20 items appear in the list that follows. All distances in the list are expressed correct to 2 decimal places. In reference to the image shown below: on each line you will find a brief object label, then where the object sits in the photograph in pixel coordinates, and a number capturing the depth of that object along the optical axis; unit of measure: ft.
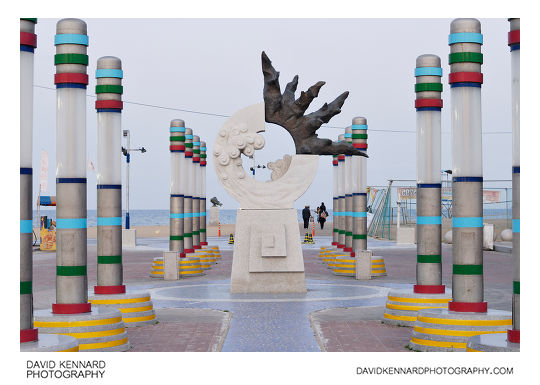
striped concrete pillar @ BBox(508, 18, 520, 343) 29.14
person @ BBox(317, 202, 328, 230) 190.49
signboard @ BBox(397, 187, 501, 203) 131.44
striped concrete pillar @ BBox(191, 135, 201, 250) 96.57
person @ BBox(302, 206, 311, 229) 186.91
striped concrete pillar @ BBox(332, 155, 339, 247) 102.94
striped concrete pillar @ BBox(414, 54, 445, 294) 48.37
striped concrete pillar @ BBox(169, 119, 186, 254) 78.28
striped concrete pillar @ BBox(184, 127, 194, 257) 87.24
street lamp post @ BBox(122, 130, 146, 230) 161.46
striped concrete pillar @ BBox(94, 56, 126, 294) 47.26
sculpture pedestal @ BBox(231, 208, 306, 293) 61.87
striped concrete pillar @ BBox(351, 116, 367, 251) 80.74
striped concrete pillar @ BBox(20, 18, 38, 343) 30.14
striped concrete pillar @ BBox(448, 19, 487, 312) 36.99
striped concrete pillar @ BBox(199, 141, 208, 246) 106.81
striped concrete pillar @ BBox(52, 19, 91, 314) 37.01
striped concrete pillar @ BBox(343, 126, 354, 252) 88.53
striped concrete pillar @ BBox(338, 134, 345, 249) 95.46
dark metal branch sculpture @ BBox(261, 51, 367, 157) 63.98
